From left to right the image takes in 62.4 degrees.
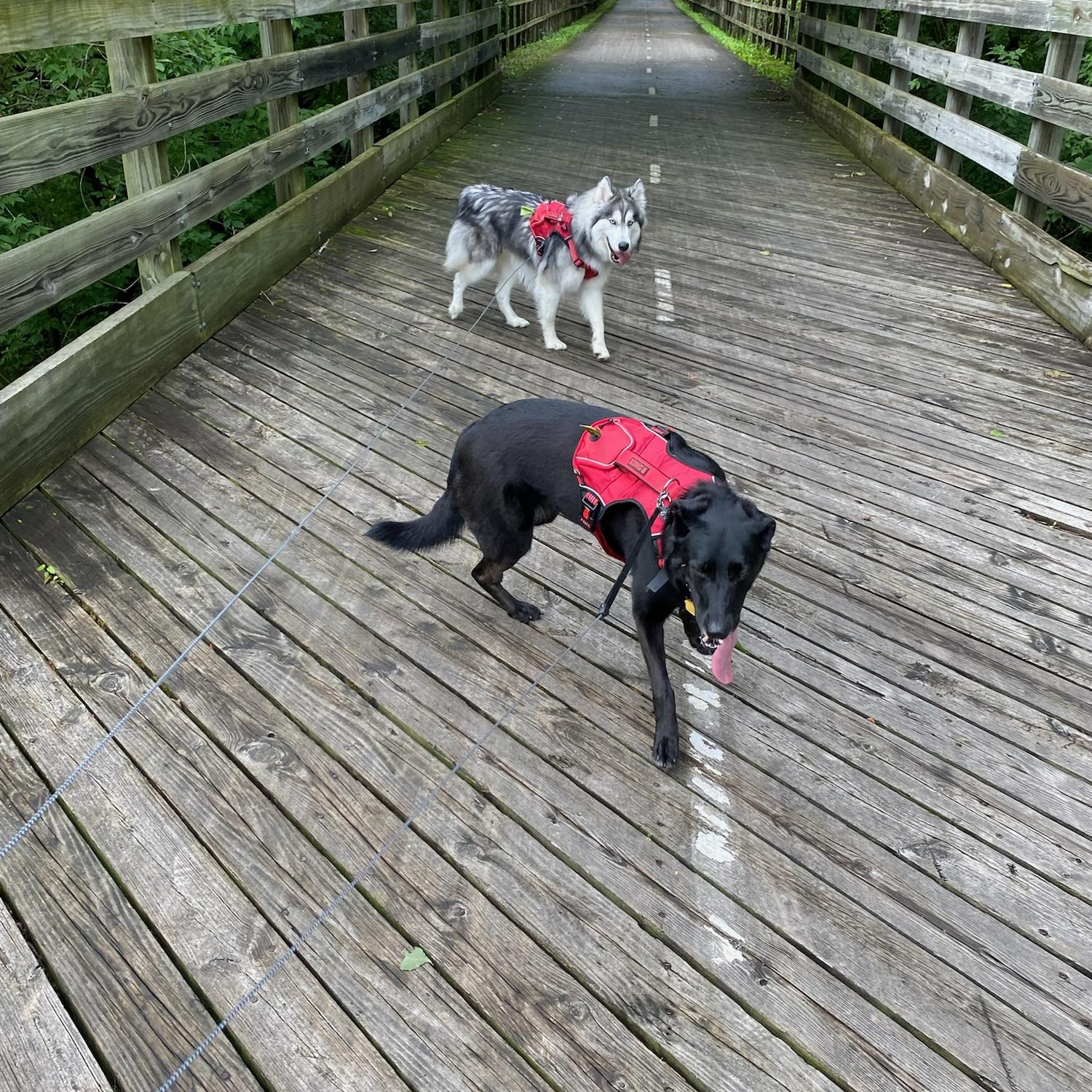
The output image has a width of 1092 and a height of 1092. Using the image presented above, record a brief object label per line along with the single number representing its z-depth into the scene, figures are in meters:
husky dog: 5.07
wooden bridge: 2.04
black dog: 2.36
